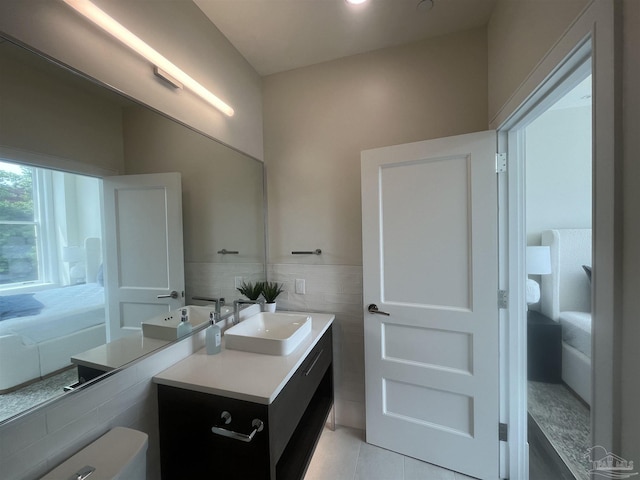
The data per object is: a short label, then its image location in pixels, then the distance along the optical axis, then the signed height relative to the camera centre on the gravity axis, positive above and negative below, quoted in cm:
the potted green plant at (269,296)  183 -46
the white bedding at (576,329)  171 -74
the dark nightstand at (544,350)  198 -100
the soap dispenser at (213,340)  126 -53
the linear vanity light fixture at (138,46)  86 +81
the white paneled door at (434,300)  141 -43
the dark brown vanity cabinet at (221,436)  94 -81
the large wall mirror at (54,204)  67 +11
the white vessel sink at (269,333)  123 -57
